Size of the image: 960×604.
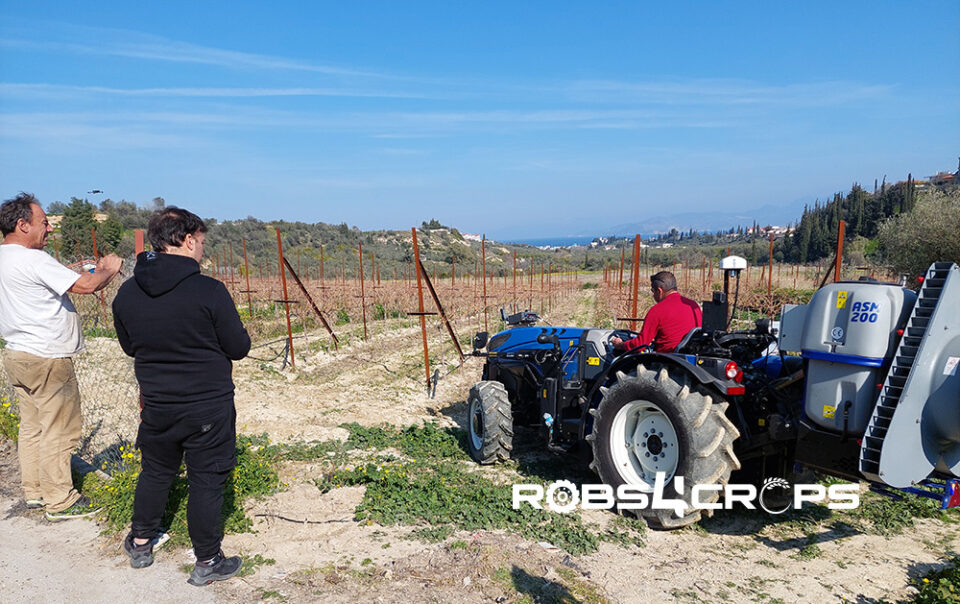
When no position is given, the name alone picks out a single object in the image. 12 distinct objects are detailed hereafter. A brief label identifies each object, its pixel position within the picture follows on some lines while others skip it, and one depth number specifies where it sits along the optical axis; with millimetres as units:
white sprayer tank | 2865
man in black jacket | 2768
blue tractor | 2760
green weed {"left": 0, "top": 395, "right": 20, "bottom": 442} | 5215
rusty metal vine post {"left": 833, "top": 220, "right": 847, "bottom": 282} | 6566
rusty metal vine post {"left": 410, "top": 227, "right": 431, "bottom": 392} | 7464
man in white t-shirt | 3445
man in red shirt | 4145
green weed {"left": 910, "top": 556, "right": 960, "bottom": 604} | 2742
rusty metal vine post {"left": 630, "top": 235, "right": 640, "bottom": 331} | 7339
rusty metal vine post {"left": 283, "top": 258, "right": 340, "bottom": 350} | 8697
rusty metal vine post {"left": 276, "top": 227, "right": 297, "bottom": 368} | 9204
